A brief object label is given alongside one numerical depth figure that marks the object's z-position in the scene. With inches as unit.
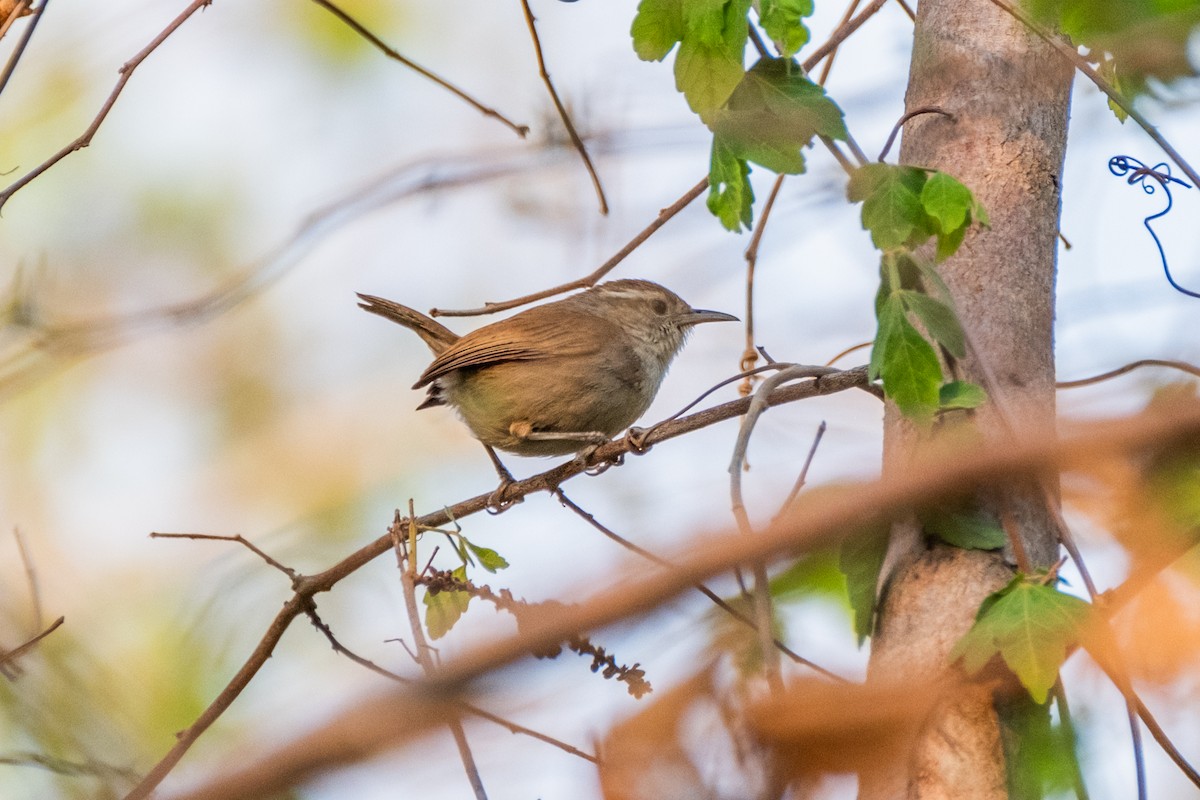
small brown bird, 474.3
